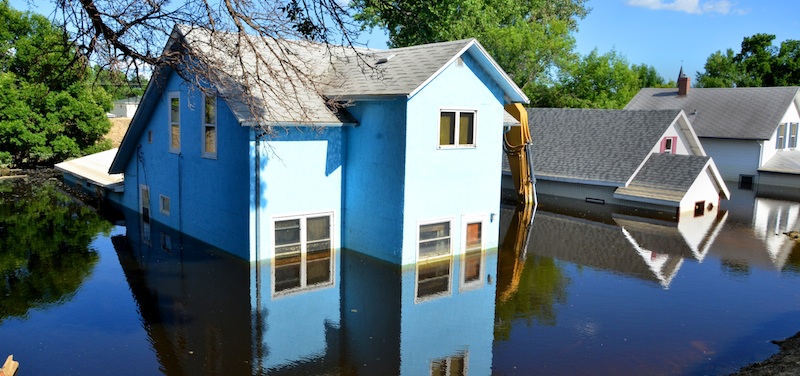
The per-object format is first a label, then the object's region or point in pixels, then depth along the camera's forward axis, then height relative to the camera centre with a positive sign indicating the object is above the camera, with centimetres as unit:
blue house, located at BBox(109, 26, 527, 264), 1469 -82
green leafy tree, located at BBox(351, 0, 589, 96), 3619 +606
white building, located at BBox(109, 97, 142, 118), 5584 +158
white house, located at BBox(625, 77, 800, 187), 3538 +34
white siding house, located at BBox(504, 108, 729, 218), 2522 -112
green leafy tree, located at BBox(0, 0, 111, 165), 3209 +70
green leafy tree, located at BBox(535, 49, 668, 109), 4222 +340
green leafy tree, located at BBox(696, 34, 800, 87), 5109 +624
